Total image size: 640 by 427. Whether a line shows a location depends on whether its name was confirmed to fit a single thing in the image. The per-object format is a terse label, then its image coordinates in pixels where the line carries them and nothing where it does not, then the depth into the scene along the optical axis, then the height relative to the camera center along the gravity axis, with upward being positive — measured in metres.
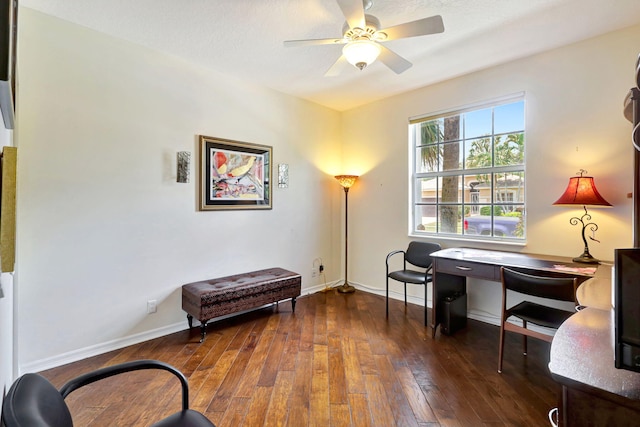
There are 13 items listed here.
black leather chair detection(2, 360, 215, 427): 0.76 -0.61
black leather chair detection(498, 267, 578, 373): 1.94 -0.57
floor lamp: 4.17 -0.06
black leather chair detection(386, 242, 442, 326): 3.17 -0.61
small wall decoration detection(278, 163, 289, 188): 3.78 +0.46
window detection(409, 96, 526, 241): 3.07 +0.45
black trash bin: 2.82 -1.00
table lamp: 2.36 +0.12
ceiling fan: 1.82 +1.17
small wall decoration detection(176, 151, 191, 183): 2.90 +0.44
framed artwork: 3.11 +0.40
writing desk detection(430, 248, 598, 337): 2.25 -0.44
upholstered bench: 2.74 -0.83
